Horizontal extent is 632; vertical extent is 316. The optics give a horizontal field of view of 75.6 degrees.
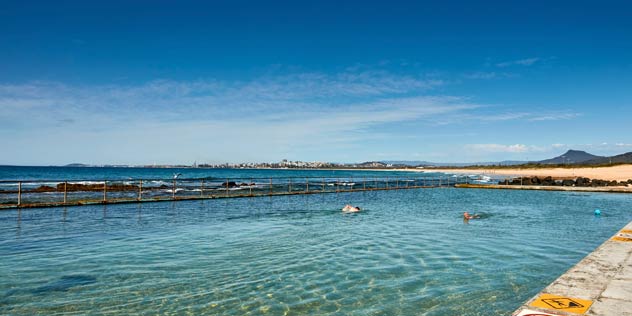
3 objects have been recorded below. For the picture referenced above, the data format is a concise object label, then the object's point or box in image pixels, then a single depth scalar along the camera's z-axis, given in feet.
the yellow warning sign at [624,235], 32.35
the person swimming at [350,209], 60.76
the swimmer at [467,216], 51.51
